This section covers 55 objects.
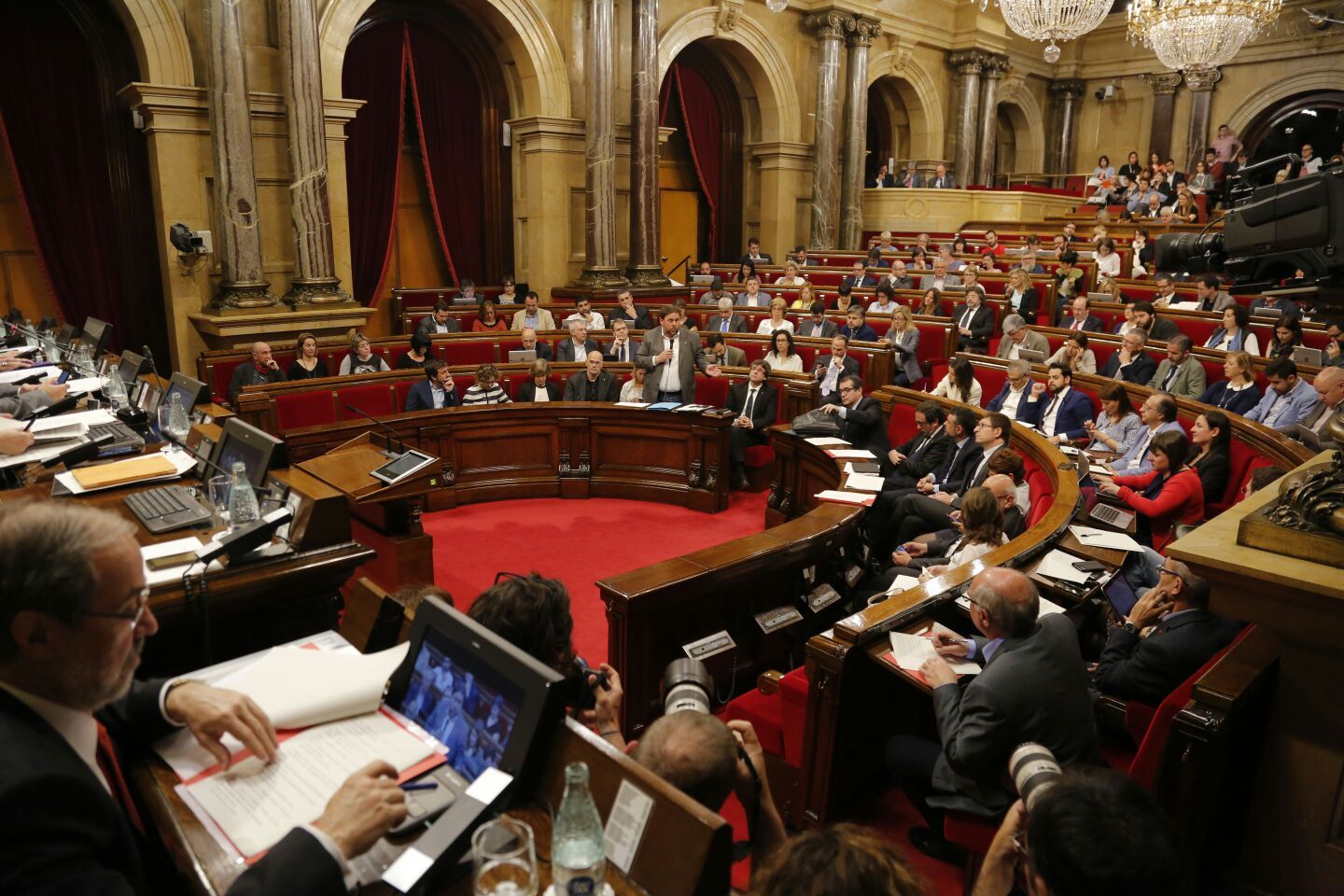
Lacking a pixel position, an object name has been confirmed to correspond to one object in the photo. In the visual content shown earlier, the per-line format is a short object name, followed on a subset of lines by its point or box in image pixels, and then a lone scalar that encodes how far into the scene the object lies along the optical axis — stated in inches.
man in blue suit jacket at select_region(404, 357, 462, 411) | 262.5
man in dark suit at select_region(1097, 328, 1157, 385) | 280.4
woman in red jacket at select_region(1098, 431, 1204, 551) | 173.9
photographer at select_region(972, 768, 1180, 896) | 54.3
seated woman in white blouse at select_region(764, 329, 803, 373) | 306.8
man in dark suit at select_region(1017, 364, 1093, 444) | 241.1
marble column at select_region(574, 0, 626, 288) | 422.3
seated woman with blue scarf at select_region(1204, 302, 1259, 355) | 295.3
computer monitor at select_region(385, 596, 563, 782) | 53.4
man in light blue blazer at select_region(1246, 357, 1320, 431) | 219.1
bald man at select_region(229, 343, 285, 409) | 273.3
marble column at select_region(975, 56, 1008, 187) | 673.0
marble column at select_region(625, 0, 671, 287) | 439.2
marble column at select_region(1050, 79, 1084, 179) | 783.1
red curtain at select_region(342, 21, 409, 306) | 419.2
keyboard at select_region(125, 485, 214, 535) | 102.4
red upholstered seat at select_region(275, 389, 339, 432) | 254.8
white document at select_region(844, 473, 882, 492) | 186.9
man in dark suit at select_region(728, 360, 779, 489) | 270.4
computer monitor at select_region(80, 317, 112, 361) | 224.4
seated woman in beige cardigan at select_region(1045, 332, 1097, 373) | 282.5
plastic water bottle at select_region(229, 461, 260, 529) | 101.5
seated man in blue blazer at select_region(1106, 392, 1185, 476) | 204.7
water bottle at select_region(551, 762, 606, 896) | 46.1
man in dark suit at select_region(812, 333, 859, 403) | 284.2
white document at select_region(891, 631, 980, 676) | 105.9
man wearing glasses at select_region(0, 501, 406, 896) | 41.9
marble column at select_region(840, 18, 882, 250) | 568.1
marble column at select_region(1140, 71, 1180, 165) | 729.0
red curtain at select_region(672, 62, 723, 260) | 557.6
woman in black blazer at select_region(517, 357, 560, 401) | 279.9
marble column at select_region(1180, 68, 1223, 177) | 705.6
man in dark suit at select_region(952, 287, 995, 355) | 350.6
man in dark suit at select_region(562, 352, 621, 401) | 278.1
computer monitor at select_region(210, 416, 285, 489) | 109.8
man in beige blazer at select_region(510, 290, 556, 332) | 378.6
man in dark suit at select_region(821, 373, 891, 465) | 237.8
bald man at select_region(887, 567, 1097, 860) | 91.3
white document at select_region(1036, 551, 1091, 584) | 125.6
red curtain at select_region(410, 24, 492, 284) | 439.8
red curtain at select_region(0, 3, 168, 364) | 331.9
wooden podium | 167.8
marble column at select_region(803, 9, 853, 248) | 555.8
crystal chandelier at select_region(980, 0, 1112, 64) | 420.8
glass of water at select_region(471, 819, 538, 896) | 45.4
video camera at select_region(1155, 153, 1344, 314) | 90.0
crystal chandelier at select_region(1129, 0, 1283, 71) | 431.8
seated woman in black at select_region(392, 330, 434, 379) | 304.3
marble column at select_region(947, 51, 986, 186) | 660.7
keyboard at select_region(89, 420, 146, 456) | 139.5
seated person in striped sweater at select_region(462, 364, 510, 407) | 265.4
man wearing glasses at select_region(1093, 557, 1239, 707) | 101.0
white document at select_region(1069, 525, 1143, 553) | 136.3
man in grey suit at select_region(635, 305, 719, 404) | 281.1
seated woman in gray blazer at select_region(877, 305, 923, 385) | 327.0
